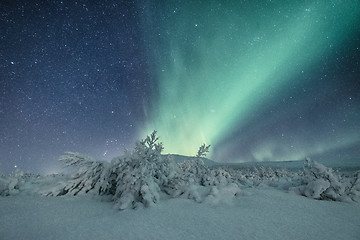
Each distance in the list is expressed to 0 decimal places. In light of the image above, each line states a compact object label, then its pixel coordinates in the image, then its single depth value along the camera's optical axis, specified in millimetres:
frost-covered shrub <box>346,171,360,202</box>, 3614
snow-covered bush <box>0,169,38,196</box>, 3295
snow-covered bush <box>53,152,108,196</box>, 3398
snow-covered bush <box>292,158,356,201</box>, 3614
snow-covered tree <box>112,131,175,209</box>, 2912
